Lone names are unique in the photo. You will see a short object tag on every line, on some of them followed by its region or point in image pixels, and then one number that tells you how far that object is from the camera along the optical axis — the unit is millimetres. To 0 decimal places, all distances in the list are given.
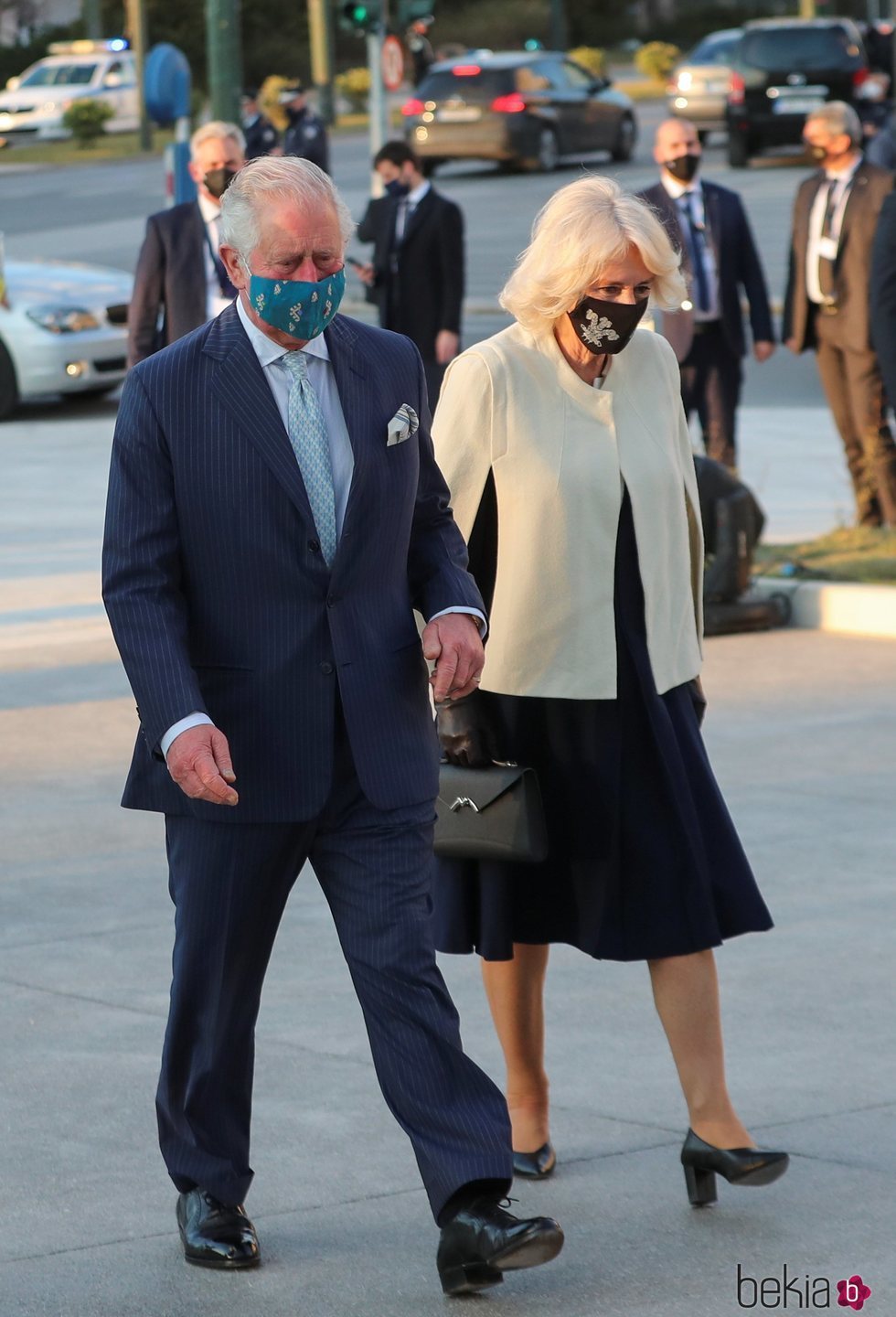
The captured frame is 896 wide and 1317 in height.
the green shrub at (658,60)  56844
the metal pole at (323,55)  39528
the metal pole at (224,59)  19531
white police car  51500
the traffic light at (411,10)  27906
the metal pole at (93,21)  62281
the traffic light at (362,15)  24297
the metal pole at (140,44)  48181
